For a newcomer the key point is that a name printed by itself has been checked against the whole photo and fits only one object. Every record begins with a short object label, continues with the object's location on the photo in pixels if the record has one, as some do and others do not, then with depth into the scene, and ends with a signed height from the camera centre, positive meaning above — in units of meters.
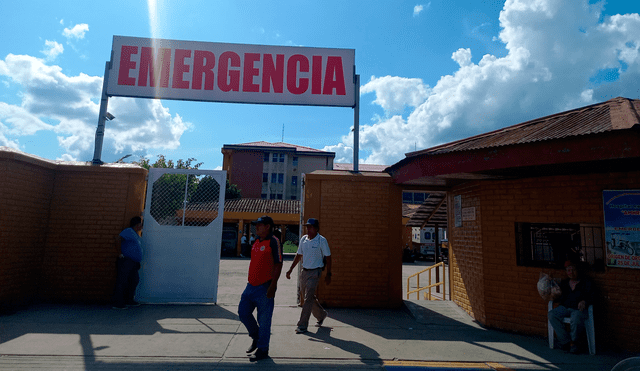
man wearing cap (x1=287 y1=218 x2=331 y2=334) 5.46 -0.54
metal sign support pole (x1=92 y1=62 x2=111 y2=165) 7.53 +2.41
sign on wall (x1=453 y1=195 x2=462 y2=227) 7.06 +0.48
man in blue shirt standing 6.30 -0.72
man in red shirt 4.20 -0.75
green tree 6.98 +0.56
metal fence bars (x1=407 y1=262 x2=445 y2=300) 10.11 -1.83
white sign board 7.75 +3.46
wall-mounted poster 4.86 +0.16
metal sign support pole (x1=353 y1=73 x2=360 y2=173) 7.82 +2.35
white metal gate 6.79 -0.59
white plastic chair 4.71 -1.25
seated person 4.75 -0.97
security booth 4.55 +0.45
